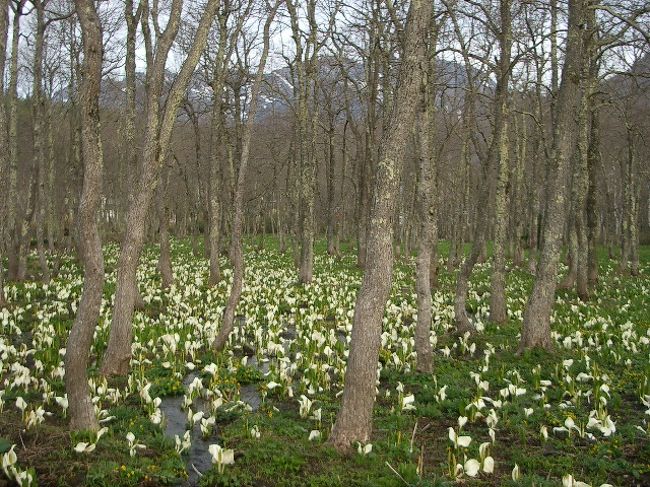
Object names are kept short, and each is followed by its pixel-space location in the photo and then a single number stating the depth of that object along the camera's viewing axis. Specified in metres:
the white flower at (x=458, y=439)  4.90
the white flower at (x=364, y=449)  5.00
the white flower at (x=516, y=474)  4.60
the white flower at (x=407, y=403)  6.31
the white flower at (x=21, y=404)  5.70
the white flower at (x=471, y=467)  4.45
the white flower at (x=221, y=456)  4.72
